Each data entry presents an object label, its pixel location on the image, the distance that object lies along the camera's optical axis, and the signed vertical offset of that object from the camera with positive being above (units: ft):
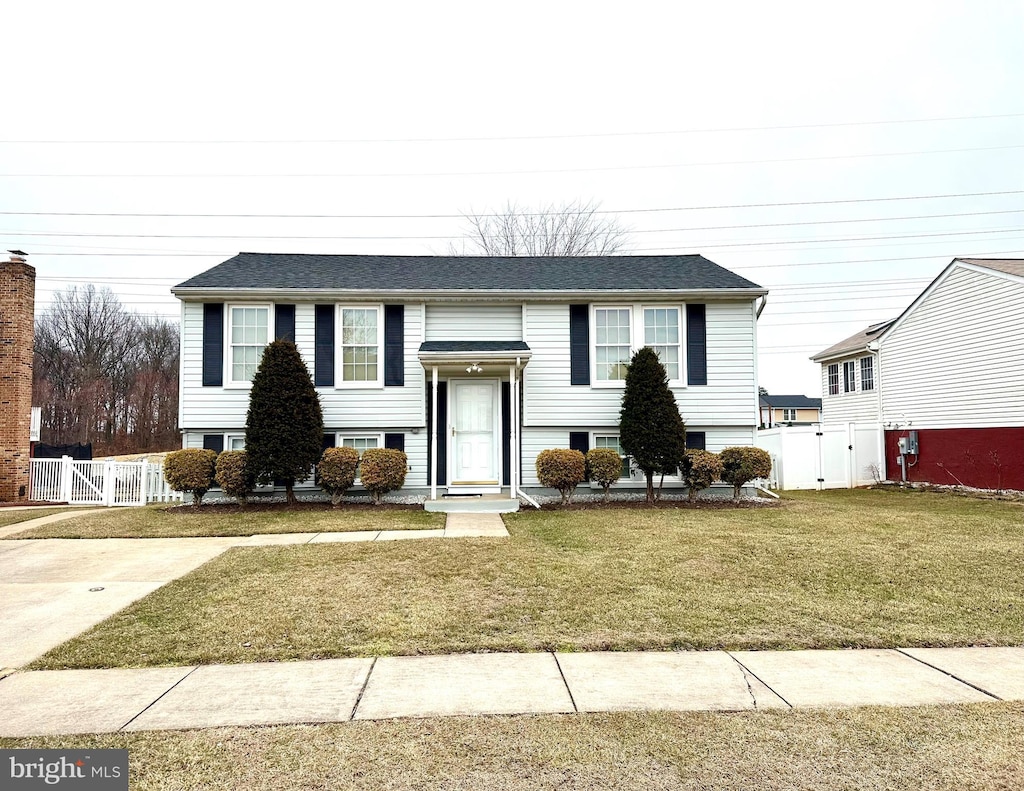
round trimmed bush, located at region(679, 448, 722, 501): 41.81 -3.26
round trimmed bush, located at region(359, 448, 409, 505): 40.93 -3.08
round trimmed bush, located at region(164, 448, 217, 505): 40.75 -2.90
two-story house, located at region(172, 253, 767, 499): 44.65 +4.86
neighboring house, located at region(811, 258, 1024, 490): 50.75 +3.55
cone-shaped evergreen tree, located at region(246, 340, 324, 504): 40.09 +0.19
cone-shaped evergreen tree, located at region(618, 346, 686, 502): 41.60 -0.15
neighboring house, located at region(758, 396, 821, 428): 187.49 +2.79
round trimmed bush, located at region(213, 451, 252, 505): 40.04 -3.18
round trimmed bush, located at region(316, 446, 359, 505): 40.57 -2.91
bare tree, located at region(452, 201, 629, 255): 99.81 +30.37
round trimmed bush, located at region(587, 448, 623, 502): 41.88 -2.99
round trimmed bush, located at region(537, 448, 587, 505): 41.09 -3.10
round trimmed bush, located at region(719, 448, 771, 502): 42.32 -3.05
